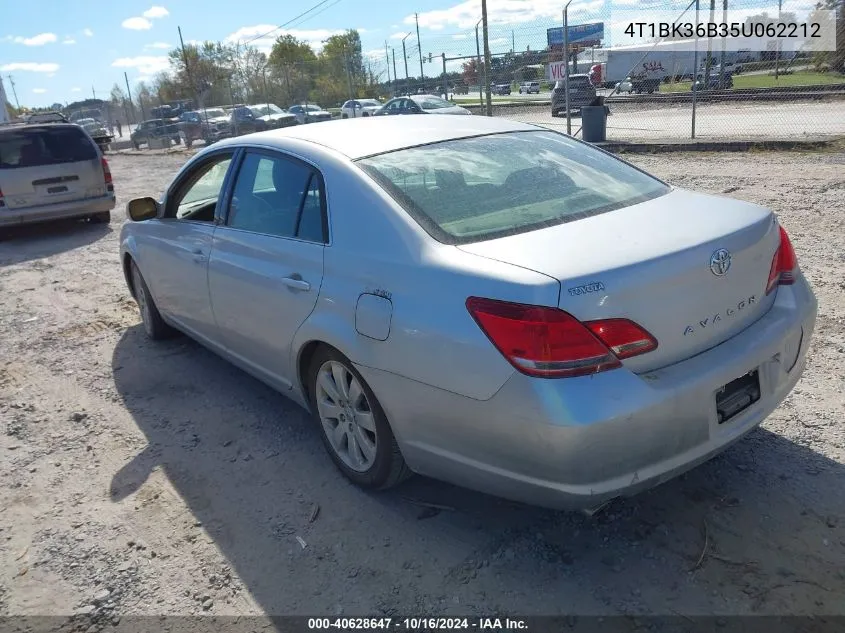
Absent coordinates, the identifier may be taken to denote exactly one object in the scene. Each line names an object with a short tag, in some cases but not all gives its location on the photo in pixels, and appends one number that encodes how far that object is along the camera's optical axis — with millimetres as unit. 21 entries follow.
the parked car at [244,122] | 25734
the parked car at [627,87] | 21966
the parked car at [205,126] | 27406
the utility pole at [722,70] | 21125
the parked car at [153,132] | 32562
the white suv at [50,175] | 10430
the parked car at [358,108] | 25588
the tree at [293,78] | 28109
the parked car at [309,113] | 26953
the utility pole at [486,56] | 14031
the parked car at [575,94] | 17483
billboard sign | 15116
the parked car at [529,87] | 20419
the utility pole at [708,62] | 17484
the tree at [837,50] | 19656
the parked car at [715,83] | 19620
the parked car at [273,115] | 25297
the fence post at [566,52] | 13172
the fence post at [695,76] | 13543
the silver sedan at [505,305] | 2322
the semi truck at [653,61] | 19312
